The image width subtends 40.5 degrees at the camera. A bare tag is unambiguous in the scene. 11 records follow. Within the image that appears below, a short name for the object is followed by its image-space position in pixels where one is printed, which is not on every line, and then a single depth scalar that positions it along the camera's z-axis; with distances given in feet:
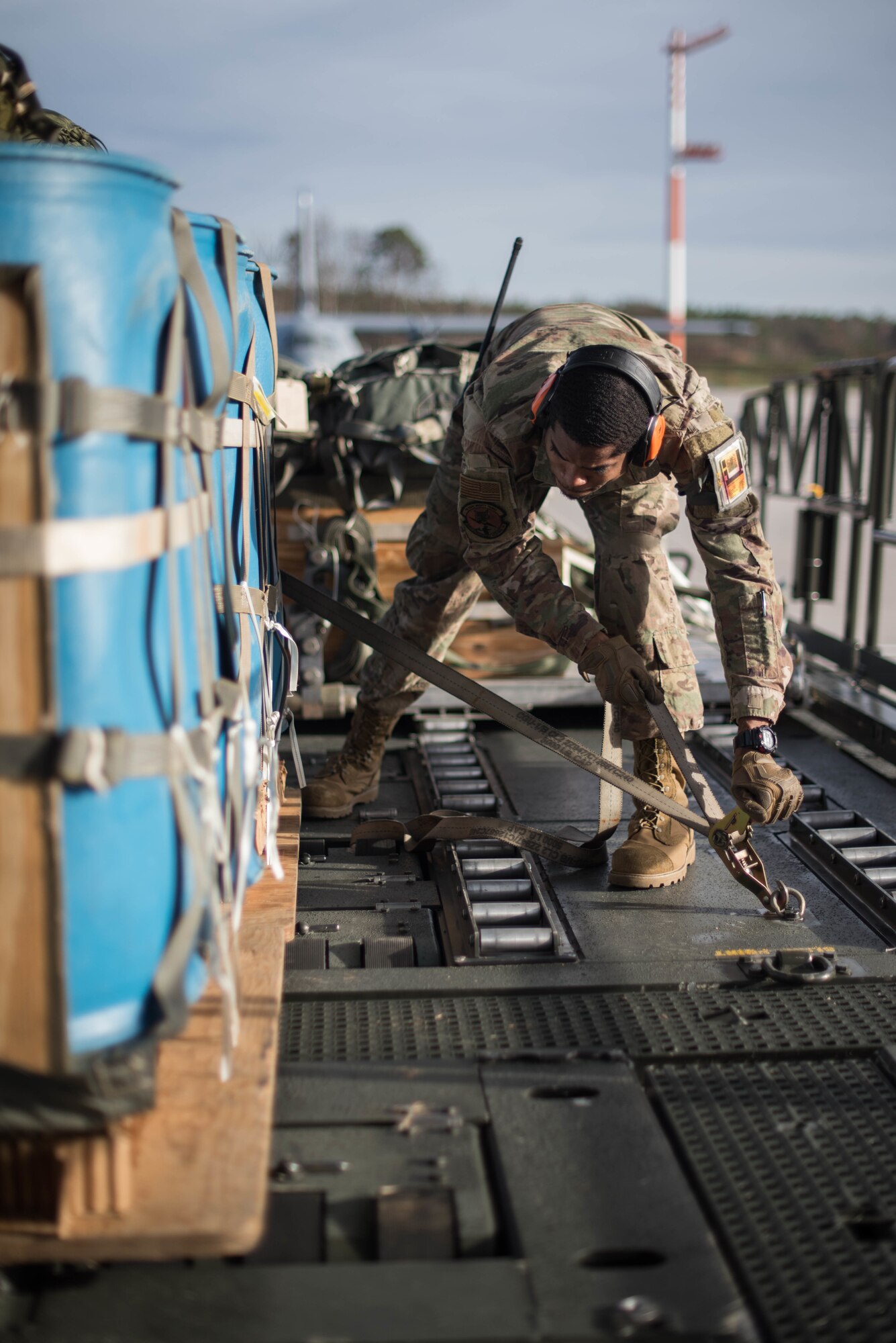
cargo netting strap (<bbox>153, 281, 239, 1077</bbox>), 5.04
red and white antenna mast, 89.40
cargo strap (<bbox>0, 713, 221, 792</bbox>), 4.52
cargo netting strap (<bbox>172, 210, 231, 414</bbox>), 5.39
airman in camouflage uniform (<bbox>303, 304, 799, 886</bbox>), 9.13
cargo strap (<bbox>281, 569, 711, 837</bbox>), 9.23
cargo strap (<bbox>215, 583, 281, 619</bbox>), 6.79
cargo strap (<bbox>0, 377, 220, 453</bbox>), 4.46
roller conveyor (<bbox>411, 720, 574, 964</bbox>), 8.31
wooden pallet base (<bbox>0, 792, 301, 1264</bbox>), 4.92
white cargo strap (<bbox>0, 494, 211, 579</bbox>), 4.43
